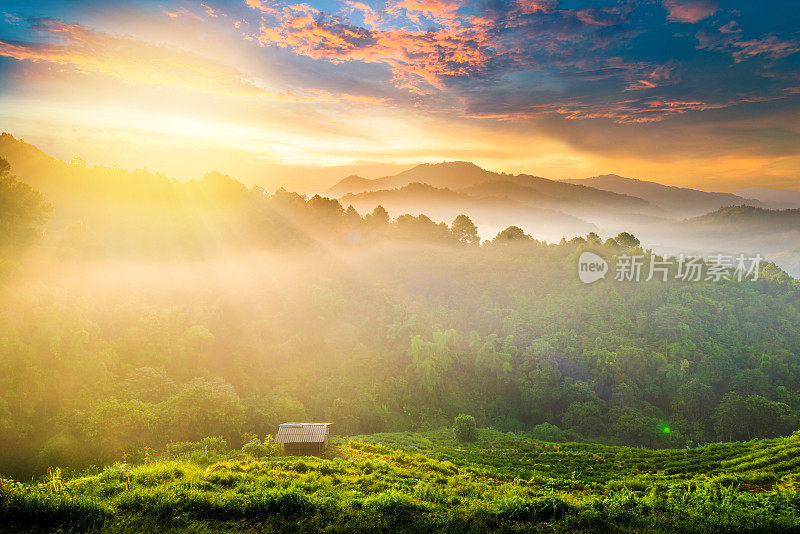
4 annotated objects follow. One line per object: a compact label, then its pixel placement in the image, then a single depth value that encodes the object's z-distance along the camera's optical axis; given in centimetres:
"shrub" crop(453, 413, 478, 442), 4094
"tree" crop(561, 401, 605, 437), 5066
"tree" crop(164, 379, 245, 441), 2888
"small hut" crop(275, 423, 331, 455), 2622
